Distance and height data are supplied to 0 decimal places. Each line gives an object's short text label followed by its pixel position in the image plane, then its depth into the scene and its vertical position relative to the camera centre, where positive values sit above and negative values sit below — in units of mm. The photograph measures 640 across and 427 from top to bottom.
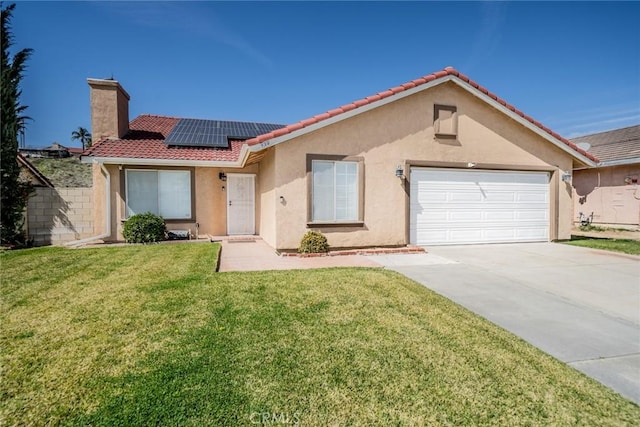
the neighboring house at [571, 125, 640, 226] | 16906 +1230
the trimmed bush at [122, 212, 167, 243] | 11578 -724
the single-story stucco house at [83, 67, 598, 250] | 9930 +1169
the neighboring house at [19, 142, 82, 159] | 28408 +4675
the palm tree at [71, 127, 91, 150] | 57094 +12369
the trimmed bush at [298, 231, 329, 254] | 9531 -1022
